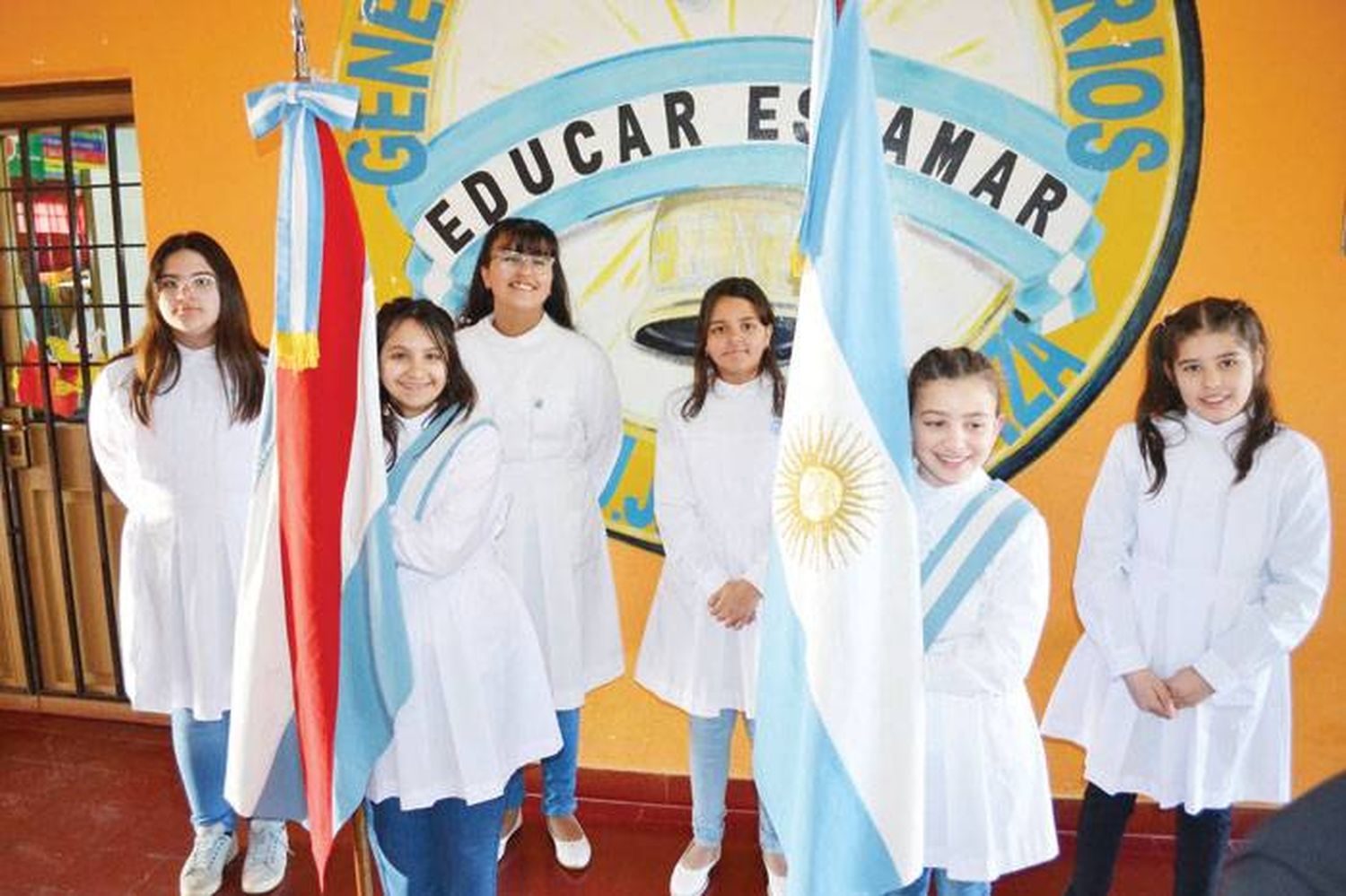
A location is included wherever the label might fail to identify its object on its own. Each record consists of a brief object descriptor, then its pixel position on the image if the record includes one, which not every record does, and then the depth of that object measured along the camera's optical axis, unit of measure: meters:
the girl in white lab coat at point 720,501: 2.22
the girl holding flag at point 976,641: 1.67
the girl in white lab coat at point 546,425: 2.35
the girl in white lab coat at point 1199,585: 1.88
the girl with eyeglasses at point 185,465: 2.32
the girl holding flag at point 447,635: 1.81
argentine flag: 1.48
